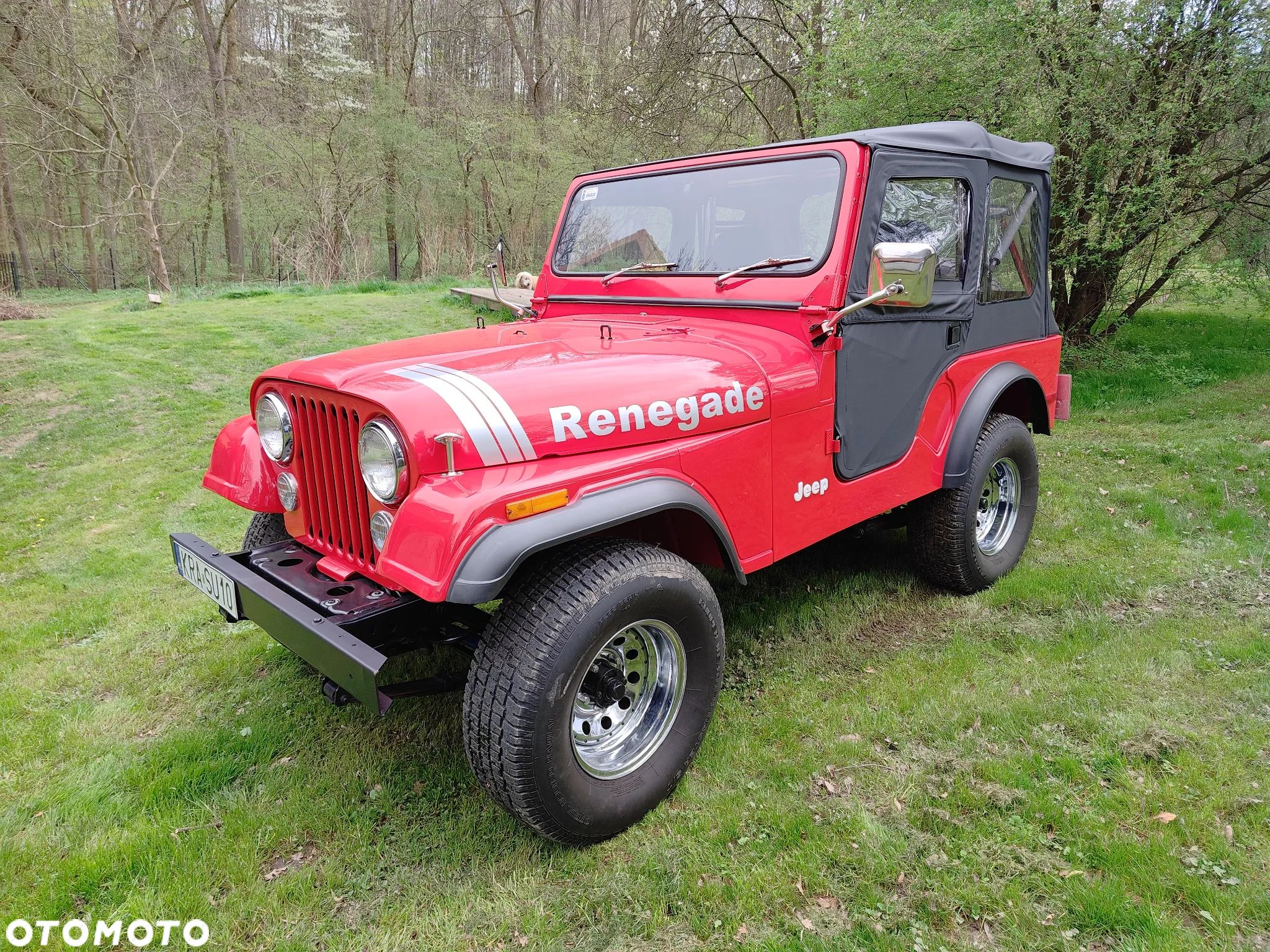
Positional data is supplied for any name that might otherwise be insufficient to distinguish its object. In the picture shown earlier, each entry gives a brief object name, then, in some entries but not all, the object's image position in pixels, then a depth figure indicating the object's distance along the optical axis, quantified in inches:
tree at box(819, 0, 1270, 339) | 284.2
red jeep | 87.0
